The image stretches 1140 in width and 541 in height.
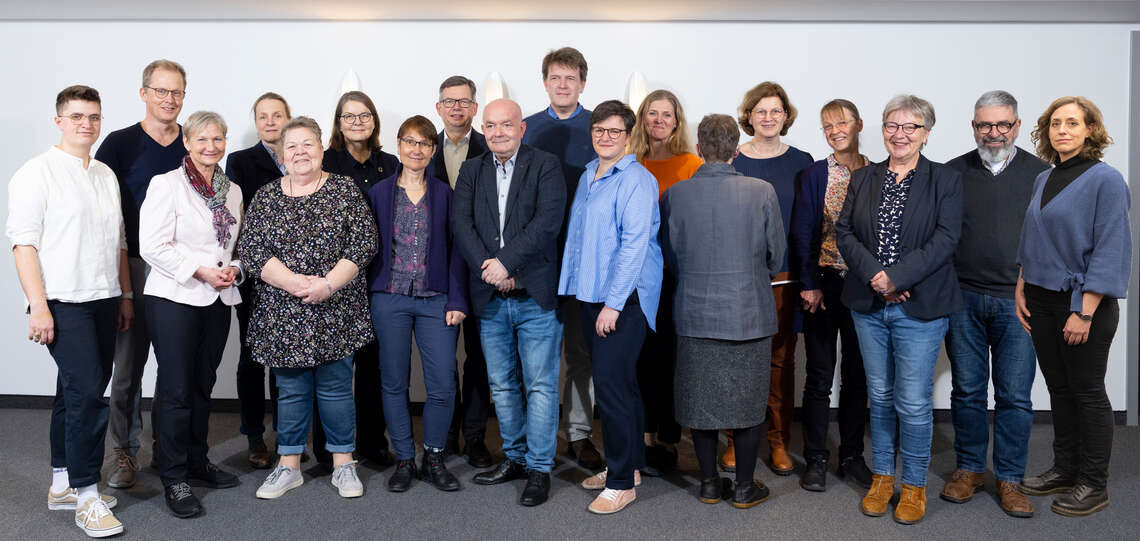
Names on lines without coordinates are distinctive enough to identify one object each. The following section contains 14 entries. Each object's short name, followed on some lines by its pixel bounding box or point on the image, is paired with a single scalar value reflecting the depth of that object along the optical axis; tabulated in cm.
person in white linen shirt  284
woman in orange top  346
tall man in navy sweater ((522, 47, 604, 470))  356
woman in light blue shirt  291
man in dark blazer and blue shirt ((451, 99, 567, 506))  309
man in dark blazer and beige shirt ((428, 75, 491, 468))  363
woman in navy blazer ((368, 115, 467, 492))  319
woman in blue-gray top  288
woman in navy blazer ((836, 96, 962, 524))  289
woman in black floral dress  302
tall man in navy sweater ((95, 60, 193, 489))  330
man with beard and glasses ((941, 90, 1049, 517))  310
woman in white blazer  296
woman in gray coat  289
